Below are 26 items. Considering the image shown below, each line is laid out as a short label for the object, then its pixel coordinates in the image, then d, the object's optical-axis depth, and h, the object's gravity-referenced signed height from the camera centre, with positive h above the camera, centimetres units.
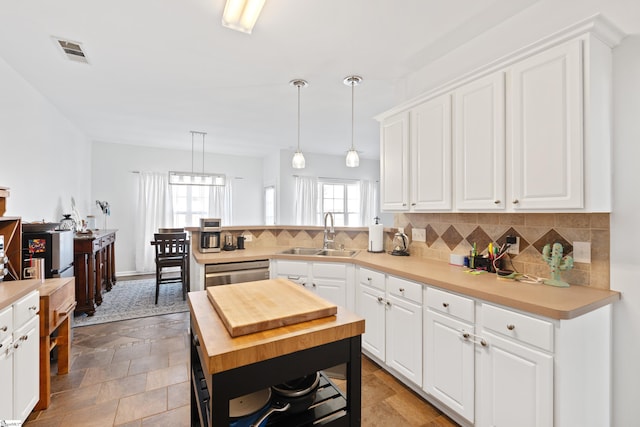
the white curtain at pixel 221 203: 657 +24
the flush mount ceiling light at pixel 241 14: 175 +124
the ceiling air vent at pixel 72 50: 233 +134
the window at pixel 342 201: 693 +32
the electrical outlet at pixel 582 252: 169 -21
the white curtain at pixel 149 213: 593 +1
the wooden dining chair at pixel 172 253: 423 -59
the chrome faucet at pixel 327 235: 337 -24
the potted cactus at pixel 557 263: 168 -28
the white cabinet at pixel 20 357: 150 -80
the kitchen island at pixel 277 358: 80 -43
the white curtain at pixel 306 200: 651 +31
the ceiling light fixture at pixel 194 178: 522 +65
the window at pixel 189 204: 630 +21
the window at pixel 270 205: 655 +20
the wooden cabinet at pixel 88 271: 352 -72
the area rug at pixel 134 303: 362 -127
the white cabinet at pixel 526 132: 150 +51
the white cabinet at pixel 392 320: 205 -81
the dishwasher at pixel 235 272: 279 -57
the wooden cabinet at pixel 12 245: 194 -22
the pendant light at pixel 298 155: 305 +62
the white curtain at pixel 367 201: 732 +33
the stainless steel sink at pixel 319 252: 312 -42
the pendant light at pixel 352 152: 296 +63
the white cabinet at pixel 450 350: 170 -84
